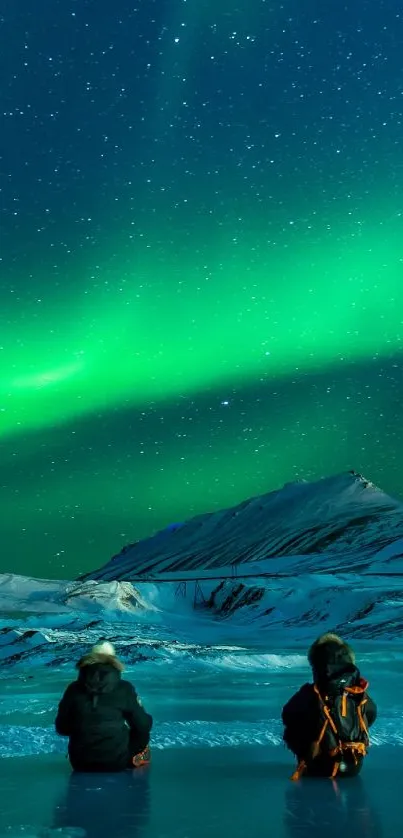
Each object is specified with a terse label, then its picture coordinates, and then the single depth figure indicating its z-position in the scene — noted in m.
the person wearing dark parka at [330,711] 8.75
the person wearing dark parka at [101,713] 9.15
